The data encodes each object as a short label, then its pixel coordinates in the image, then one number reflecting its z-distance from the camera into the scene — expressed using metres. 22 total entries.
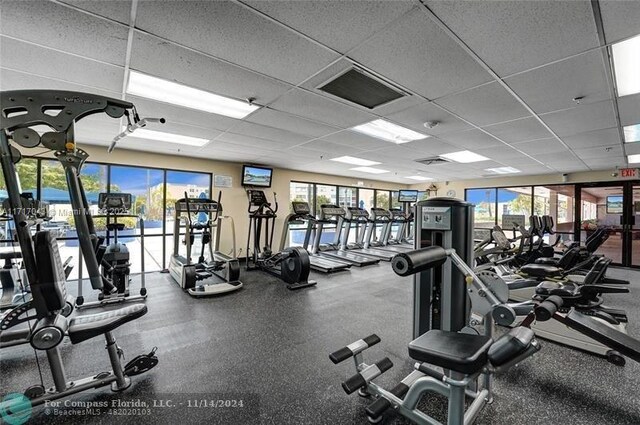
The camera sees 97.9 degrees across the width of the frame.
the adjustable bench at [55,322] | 1.70
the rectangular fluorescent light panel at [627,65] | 1.96
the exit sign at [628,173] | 6.71
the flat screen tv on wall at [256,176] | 6.98
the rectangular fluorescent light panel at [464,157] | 5.55
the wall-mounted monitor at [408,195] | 10.62
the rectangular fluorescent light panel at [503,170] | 7.28
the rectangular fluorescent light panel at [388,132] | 3.95
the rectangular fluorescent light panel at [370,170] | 7.74
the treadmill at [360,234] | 7.75
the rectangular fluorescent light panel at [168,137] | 4.45
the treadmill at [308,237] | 6.05
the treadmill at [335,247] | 6.88
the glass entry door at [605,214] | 7.11
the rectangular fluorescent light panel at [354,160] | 6.37
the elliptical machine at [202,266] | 4.45
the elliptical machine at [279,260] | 4.81
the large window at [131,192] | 4.96
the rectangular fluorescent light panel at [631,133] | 3.70
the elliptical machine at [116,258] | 3.88
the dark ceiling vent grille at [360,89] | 2.55
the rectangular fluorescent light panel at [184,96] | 2.70
